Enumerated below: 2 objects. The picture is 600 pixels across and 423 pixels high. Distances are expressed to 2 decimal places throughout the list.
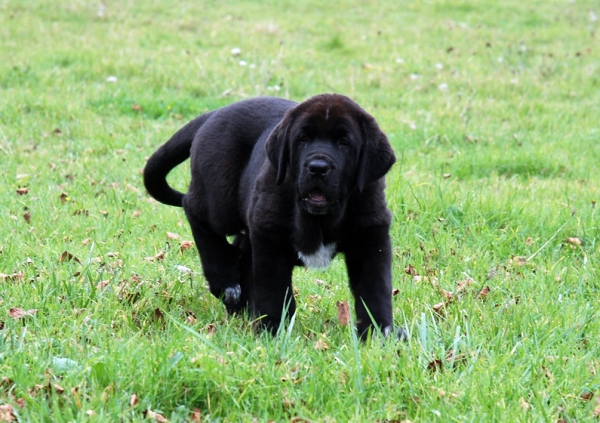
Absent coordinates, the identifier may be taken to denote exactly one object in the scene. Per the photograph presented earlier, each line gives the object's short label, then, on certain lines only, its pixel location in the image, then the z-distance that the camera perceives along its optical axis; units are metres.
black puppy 7.39
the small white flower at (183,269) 9.39
